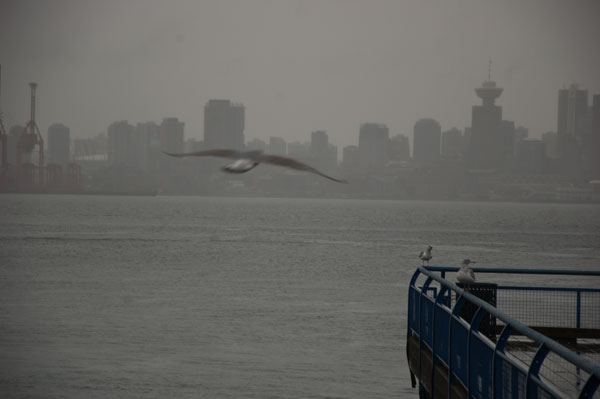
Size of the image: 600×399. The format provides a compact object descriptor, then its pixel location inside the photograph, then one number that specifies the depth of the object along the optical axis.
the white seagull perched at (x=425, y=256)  35.75
